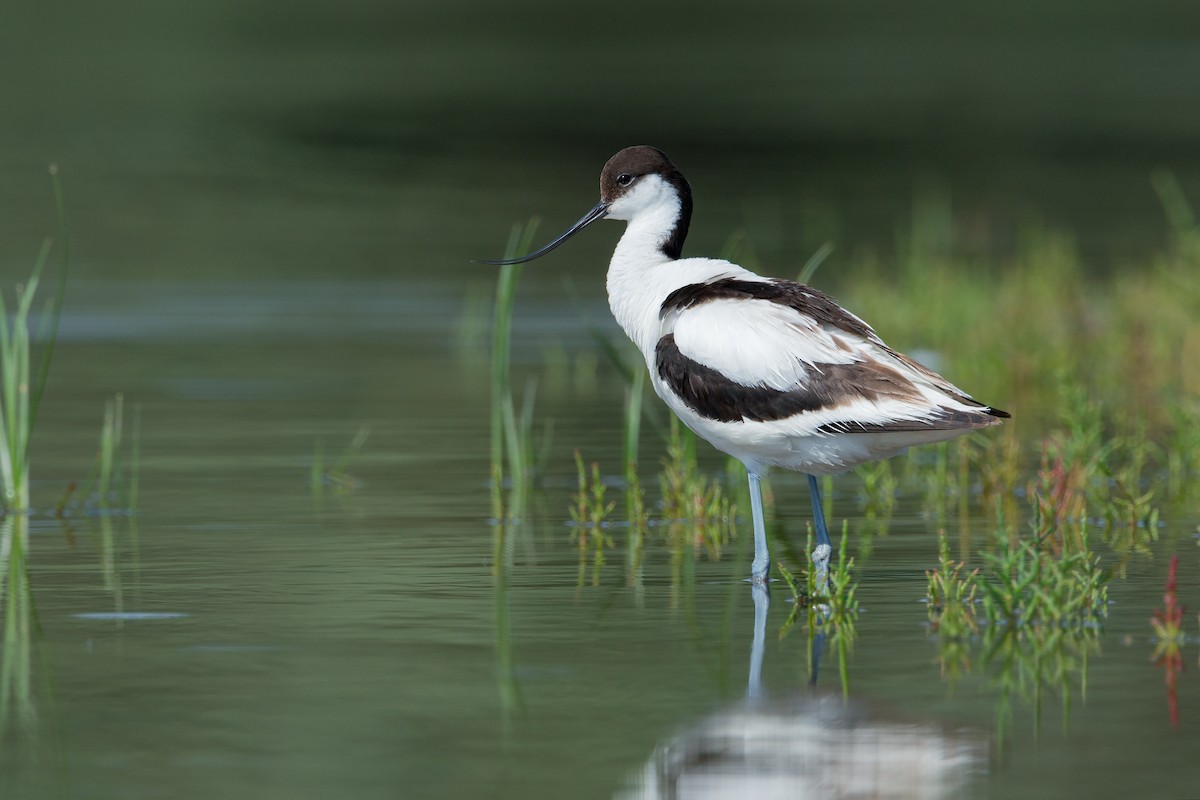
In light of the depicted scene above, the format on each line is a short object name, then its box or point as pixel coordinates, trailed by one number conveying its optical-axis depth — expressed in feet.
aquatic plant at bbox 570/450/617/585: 58.23
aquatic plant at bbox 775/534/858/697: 45.21
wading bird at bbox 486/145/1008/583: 49.37
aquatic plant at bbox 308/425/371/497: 67.87
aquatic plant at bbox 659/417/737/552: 60.44
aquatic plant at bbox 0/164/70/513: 60.23
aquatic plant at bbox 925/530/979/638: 45.73
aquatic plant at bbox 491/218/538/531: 62.85
